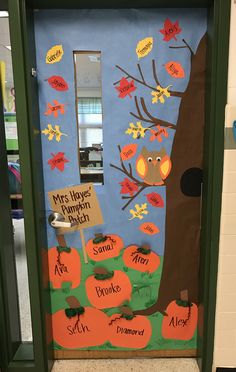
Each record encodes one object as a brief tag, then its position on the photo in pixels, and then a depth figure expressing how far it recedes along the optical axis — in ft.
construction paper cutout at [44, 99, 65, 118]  5.45
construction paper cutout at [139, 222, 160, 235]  5.80
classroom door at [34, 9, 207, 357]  5.25
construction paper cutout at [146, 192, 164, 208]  5.70
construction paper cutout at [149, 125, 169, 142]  5.50
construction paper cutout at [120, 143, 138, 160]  5.56
